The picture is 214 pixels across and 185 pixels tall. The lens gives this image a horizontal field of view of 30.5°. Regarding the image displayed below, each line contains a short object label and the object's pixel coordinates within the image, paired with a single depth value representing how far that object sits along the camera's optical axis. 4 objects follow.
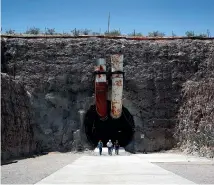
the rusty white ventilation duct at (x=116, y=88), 32.22
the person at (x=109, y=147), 28.84
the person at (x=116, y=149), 29.51
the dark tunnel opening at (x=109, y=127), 35.00
